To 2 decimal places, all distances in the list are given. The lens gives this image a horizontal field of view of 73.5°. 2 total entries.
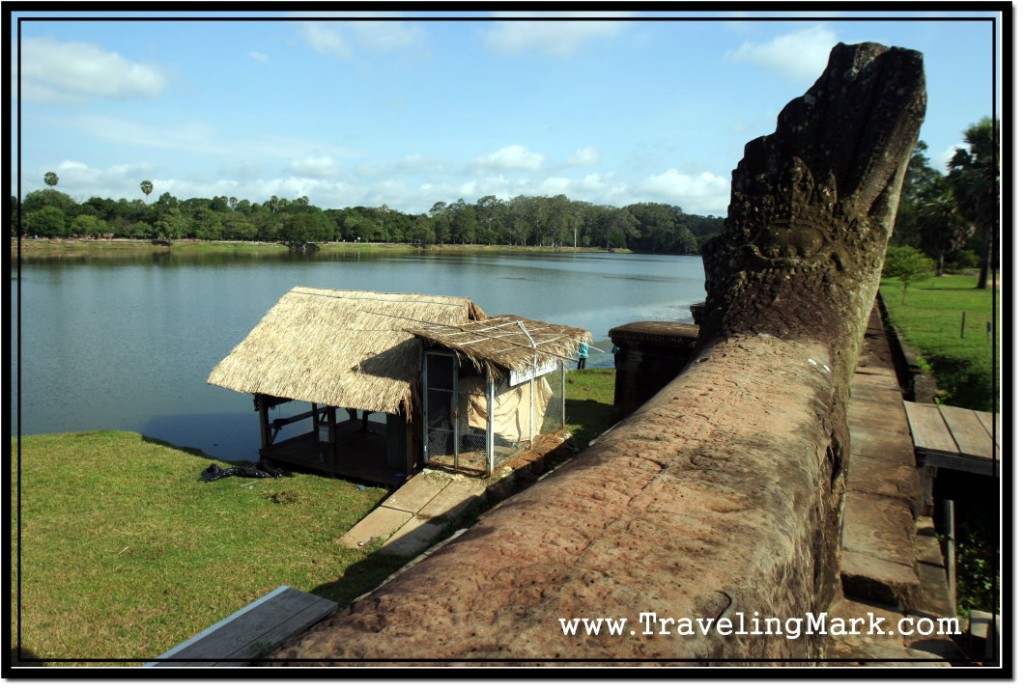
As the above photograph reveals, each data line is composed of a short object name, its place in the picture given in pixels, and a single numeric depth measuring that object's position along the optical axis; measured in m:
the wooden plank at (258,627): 4.24
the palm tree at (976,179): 26.22
